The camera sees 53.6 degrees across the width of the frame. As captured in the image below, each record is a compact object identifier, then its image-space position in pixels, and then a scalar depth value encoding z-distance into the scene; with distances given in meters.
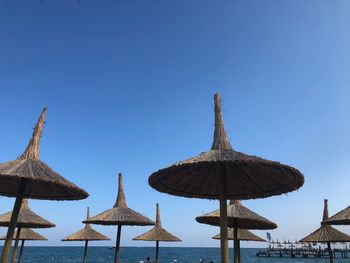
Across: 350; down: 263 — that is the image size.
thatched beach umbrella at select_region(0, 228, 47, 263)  19.15
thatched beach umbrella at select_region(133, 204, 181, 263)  17.93
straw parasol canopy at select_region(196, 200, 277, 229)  10.80
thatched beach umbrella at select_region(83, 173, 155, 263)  11.98
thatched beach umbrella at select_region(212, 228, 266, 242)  15.21
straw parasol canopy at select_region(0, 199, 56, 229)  12.02
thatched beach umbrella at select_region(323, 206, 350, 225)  10.50
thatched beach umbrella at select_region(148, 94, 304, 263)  5.52
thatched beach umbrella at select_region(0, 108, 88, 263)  6.35
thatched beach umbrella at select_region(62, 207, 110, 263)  19.33
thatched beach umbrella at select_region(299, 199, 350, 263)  15.04
